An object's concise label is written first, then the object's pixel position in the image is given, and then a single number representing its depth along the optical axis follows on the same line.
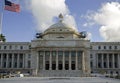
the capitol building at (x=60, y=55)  46.24
